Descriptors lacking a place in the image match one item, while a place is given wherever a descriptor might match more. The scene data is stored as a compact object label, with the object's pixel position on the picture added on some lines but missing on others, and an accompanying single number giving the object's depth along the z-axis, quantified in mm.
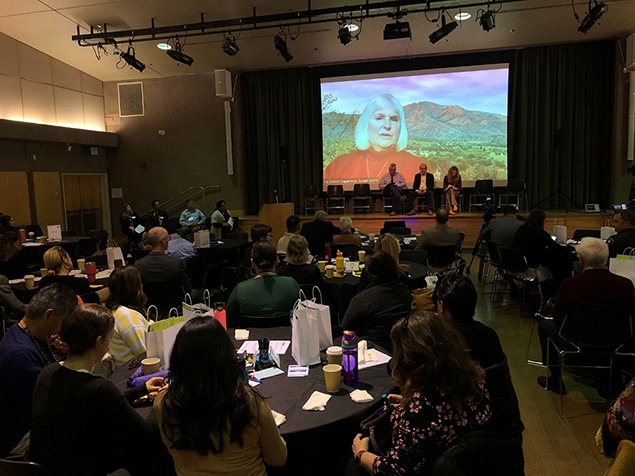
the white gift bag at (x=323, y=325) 2646
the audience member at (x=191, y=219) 10703
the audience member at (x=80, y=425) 1781
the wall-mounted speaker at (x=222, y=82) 12336
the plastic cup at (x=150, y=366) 2384
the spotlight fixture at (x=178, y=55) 9734
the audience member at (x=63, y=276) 4188
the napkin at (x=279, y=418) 1981
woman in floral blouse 1667
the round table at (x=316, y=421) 1958
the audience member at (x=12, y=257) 5047
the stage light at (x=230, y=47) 9472
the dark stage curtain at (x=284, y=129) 12938
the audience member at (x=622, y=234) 4945
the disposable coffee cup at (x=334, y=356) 2404
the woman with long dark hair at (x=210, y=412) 1575
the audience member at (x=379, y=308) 3080
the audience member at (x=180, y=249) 6133
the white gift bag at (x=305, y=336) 2504
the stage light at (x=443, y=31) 8234
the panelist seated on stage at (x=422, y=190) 11516
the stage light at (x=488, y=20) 8234
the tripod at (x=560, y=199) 11594
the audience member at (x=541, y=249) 5551
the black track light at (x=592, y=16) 7648
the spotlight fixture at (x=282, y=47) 9173
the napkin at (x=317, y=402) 2098
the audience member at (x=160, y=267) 4492
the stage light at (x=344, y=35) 8773
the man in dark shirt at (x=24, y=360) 2227
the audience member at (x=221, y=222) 10750
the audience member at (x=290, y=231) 5996
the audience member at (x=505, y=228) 6637
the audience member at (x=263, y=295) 3344
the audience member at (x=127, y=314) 2848
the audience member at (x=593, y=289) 3318
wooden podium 10523
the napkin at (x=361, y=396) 2158
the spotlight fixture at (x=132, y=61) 10039
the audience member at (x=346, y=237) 6102
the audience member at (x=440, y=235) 6430
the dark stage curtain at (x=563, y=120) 11352
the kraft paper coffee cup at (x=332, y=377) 2234
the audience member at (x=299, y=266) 4262
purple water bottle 2332
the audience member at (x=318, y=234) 6820
